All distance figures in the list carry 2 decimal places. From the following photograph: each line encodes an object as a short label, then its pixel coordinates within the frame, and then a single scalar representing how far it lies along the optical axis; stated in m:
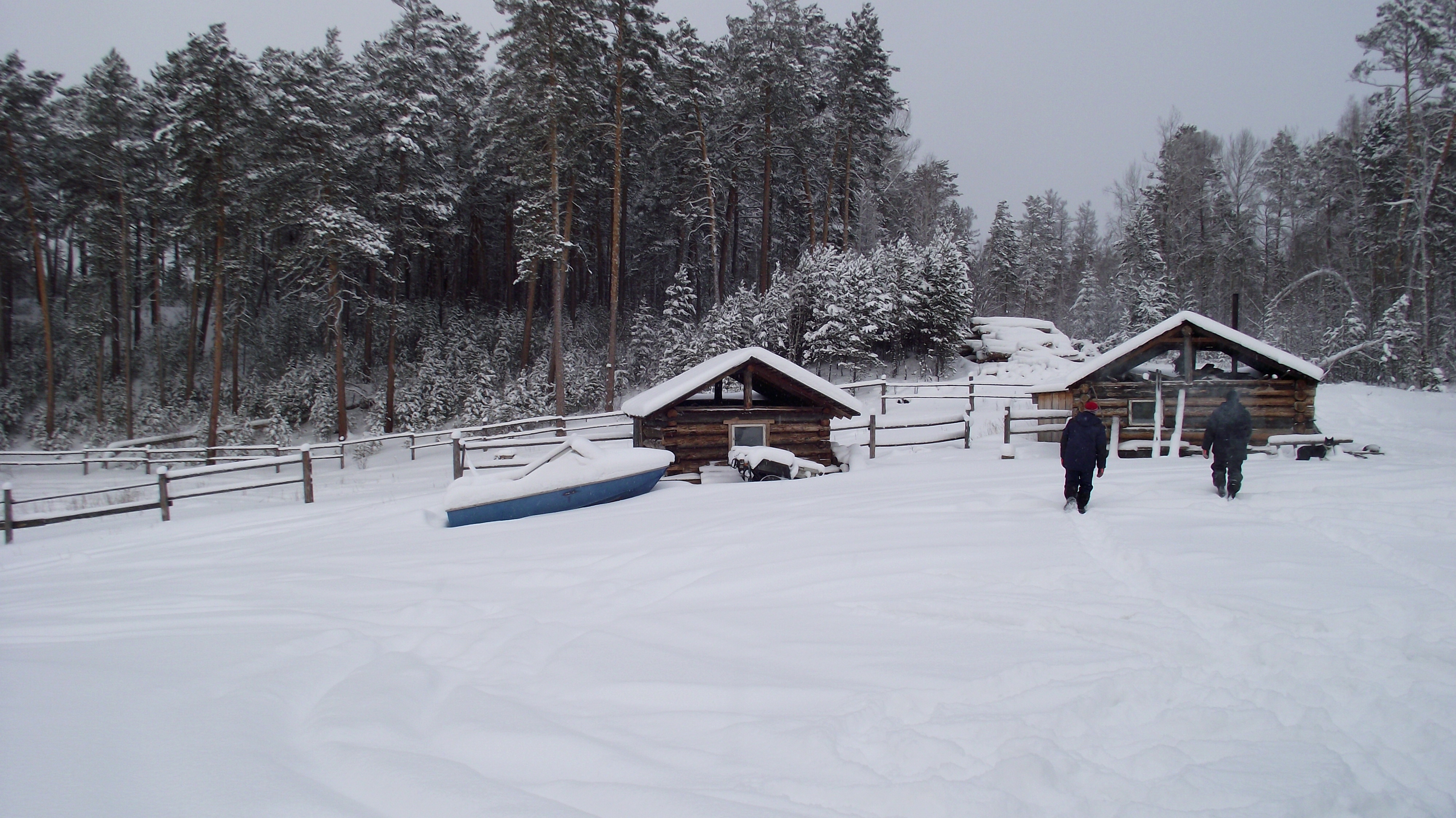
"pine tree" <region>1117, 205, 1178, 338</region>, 32.62
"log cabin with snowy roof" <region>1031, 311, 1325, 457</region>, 15.66
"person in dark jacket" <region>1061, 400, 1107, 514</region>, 8.31
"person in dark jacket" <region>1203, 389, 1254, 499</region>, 8.74
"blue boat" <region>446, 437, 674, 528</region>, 9.62
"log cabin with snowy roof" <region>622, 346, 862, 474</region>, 14.26
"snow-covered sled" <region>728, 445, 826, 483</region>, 13.18
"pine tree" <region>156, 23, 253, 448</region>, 20.92
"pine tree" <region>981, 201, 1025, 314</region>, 43.59
